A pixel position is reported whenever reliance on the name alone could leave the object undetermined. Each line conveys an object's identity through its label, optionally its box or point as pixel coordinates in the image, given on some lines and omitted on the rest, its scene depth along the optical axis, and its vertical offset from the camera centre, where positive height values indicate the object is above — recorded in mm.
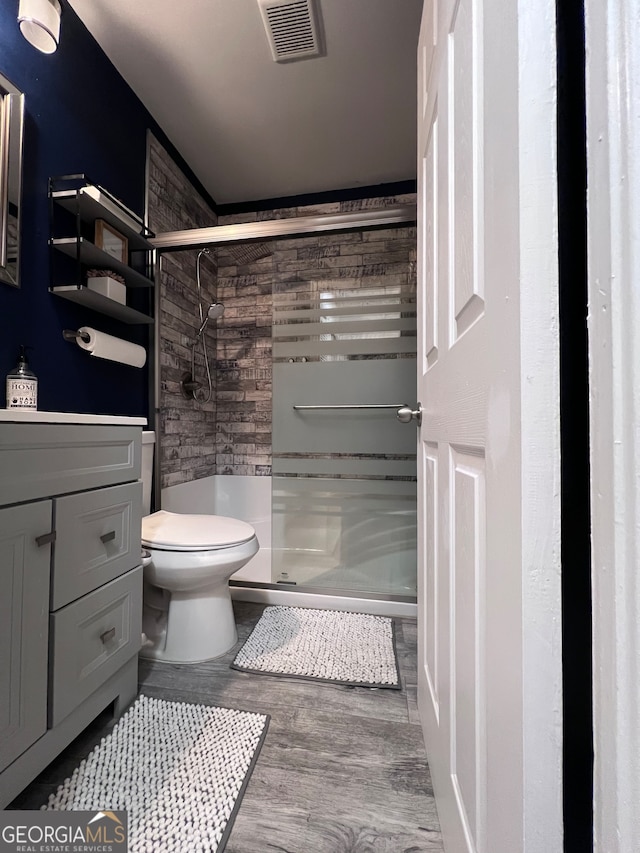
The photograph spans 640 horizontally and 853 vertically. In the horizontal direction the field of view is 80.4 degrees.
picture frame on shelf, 1454 +763
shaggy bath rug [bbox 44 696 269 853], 797 -830
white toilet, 1294 -541
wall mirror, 1137 +775
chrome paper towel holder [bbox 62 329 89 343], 1371 +357
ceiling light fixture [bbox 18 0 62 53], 1073 +1186
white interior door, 347 +2
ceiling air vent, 1365 +1554
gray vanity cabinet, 763 -366
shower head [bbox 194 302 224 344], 2371 +771
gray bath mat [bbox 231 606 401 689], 1323 -838
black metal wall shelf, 1309 +718
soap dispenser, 1101 +133
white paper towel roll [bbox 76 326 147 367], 1397 +335
